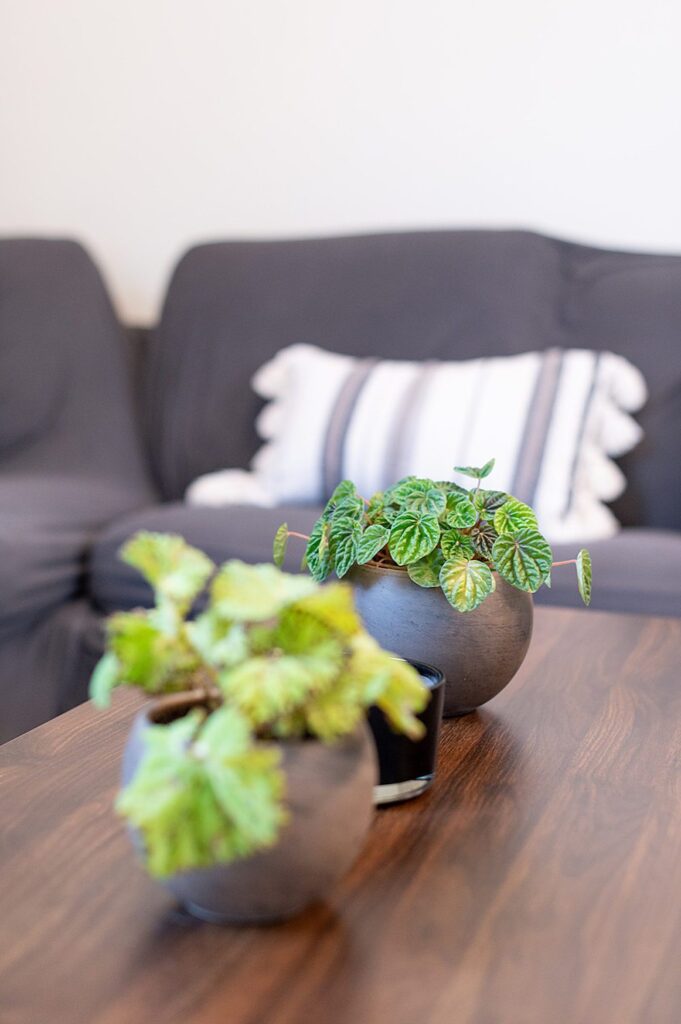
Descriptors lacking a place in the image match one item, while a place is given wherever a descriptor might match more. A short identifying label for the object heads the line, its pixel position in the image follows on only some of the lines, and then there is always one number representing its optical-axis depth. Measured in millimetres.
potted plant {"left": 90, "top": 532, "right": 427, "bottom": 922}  461
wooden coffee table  496
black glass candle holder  688
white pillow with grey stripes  1645
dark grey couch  1685
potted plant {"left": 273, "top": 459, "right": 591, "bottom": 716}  776
